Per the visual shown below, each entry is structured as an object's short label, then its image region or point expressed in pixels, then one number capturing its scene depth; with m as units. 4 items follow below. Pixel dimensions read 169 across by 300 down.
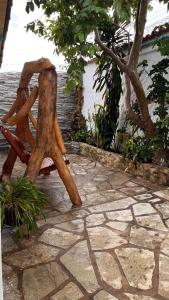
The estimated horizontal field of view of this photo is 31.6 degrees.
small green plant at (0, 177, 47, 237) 3.10
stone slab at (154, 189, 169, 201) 4.27
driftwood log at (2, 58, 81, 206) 3.74
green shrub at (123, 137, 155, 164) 5.21
